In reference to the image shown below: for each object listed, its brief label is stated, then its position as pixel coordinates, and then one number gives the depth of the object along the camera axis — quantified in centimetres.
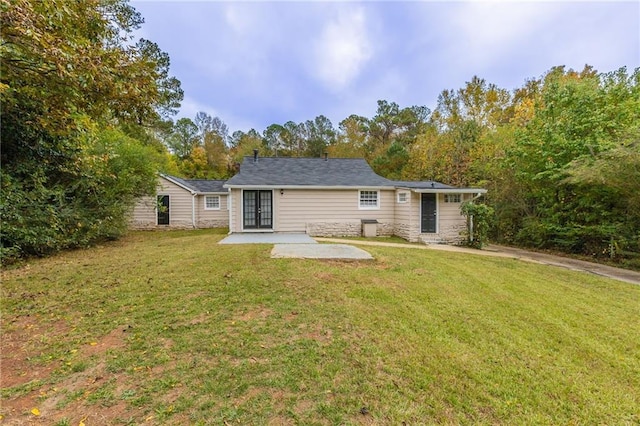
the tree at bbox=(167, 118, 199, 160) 3111
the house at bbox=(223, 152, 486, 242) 1205
